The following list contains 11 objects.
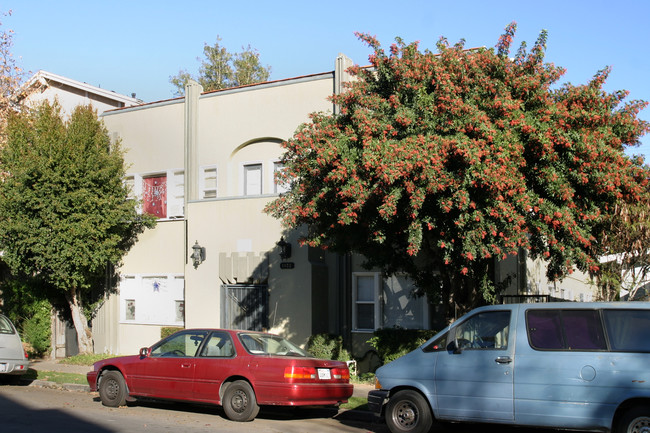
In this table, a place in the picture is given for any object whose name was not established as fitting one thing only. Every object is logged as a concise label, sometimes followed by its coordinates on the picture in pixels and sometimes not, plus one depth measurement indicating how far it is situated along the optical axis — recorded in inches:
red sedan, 412.8
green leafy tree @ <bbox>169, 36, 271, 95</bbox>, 1524.4
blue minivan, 317.7
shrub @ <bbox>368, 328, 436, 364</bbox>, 594.2
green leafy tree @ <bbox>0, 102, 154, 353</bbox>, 724.0
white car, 572.6
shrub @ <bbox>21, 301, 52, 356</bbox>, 842.2
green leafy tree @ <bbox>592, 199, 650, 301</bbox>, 524.4
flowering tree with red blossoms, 419.5
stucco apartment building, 669.3
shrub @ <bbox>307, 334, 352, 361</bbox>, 638.5
